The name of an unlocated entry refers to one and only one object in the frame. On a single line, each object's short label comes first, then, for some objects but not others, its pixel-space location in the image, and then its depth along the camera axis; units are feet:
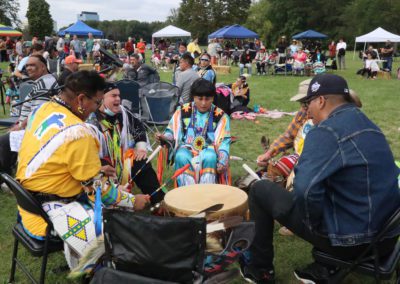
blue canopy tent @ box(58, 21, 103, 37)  87.97
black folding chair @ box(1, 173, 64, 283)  7.34
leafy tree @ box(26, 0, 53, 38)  139.64
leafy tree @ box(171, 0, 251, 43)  193.57
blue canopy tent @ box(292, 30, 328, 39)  100.79
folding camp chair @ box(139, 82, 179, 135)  21.71
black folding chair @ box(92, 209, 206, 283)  5.89
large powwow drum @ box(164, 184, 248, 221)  8.39
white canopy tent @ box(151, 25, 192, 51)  82.12
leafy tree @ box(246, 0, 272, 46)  177.11
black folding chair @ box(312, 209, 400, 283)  6.88
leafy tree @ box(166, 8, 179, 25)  262.63
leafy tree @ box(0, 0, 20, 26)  181.92
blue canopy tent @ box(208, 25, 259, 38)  78.54
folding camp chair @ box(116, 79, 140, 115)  22.41
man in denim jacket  6.65
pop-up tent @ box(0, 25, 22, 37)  56.34
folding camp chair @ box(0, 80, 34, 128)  17.38
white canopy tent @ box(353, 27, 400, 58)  73.41
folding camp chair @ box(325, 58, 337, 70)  63.62
